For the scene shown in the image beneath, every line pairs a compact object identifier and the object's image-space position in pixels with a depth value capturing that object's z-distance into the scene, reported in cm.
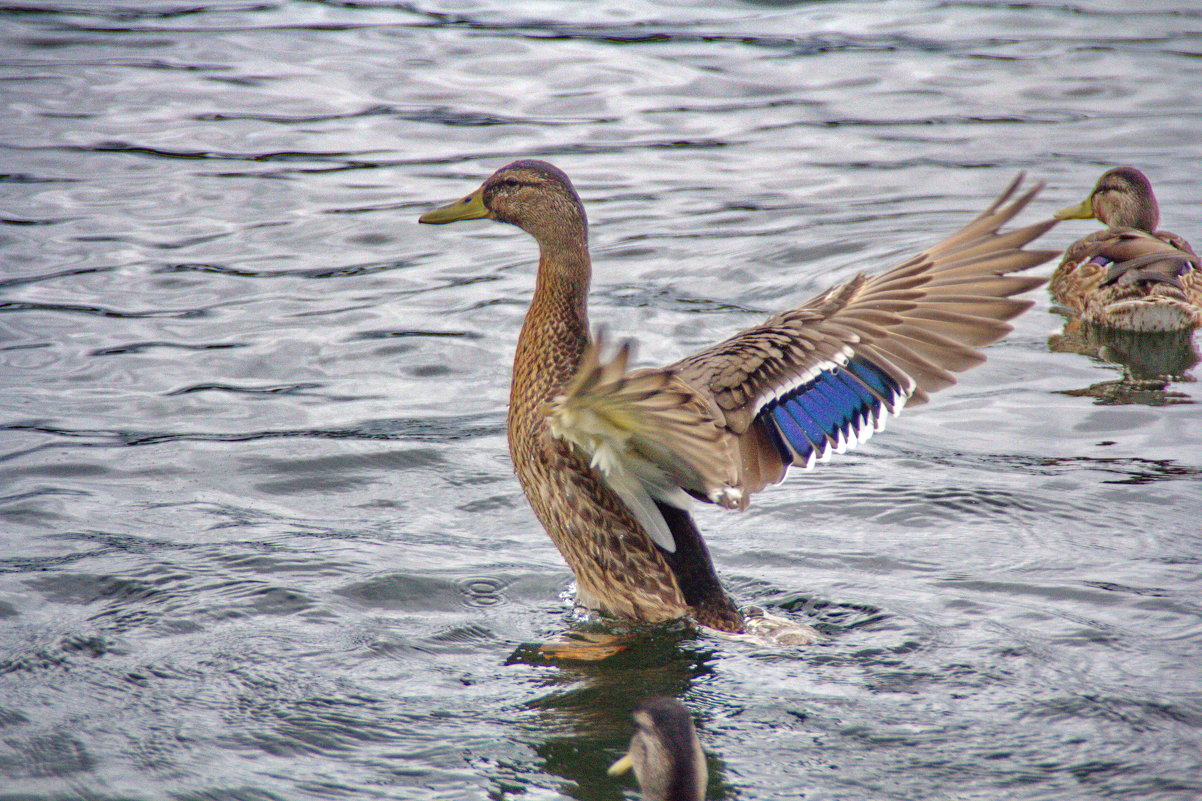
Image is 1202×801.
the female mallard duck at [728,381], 941
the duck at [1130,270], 1583
